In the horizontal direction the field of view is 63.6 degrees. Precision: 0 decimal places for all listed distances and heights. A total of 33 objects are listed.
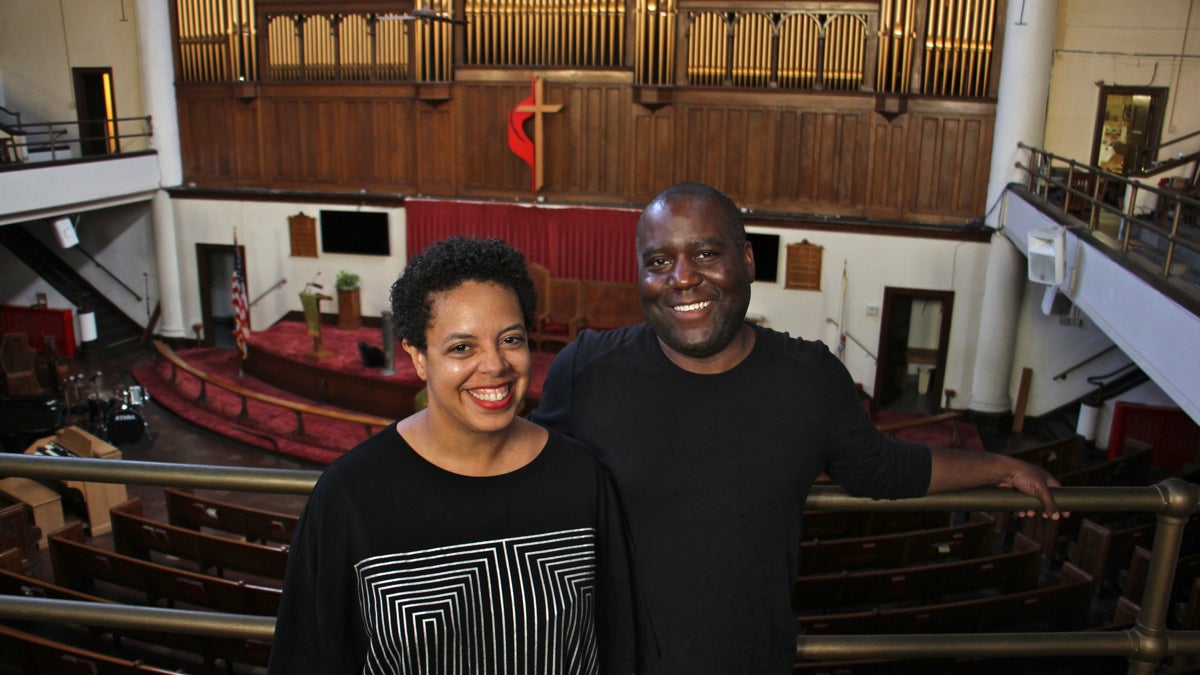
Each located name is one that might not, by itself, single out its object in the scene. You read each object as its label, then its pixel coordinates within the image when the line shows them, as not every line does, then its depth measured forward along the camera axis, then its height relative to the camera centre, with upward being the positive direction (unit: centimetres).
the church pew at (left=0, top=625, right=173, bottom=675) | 461 -273
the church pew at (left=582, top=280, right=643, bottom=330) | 1259 -287
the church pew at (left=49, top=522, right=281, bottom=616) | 551 -298
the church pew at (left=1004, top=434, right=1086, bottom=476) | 820 -306
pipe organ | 1120 +44
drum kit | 1031 -364
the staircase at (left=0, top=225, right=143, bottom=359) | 1438 -332
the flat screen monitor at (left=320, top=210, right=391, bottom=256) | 1361 -217
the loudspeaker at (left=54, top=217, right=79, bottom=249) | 1295 -213
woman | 154 -71
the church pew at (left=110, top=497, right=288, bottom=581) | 622 -307
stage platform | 1105 -348
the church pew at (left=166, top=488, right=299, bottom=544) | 693 -316
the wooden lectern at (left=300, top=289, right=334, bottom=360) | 1198 -293
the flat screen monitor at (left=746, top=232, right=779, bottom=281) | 1205 -211
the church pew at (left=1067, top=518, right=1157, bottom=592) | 651 -303
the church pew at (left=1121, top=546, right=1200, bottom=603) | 590 -294
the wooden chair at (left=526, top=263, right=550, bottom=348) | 1261 -256
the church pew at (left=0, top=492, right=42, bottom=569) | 722 -340
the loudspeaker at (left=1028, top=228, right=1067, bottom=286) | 798 -138
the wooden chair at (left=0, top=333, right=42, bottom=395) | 1163 -355
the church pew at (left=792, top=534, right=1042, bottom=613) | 577 -294
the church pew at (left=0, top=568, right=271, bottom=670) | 509 -297
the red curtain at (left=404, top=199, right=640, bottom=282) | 1264 -200
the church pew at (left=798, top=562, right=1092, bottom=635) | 514 -283
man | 176 -66
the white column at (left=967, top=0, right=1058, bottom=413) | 1056 -79
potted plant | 1341 -310
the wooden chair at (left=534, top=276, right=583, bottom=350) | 1264 -299
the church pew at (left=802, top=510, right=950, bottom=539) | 696 -321
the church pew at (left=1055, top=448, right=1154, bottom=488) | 743 -302
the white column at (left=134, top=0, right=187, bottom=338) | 1354 -86
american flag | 1214 -287
